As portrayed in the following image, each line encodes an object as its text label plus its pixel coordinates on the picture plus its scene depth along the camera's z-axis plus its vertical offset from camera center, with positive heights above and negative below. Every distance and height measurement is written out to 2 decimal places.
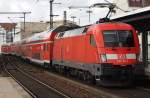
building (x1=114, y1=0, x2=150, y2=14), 94.00 +9.60
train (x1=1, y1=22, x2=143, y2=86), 20.73 -0.21
